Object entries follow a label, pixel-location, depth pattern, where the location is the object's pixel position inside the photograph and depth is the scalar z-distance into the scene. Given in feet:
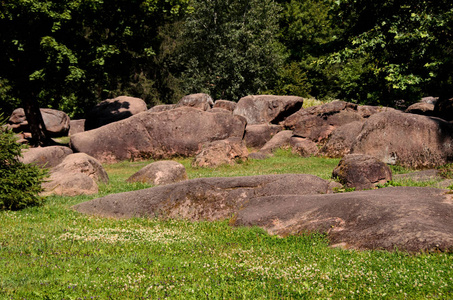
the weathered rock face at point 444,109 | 87.30
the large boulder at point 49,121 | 136.46
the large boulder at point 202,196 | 43.16
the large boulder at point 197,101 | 130.41
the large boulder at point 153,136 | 102.83
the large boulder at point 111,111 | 131.95
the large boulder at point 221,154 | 85.51
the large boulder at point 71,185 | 56.49
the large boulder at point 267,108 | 128.26
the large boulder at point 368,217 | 27.86
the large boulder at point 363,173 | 56.05
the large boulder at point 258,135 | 112.27
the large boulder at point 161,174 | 66.85
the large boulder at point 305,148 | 96.43
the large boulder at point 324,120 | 105.81
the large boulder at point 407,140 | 71.97
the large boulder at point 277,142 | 102.83
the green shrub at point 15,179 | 44.80
